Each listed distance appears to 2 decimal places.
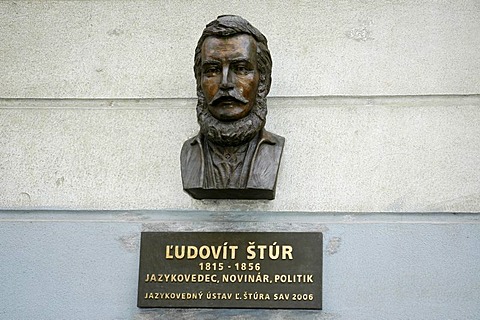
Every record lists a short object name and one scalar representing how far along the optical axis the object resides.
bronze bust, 4.29
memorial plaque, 4.26
